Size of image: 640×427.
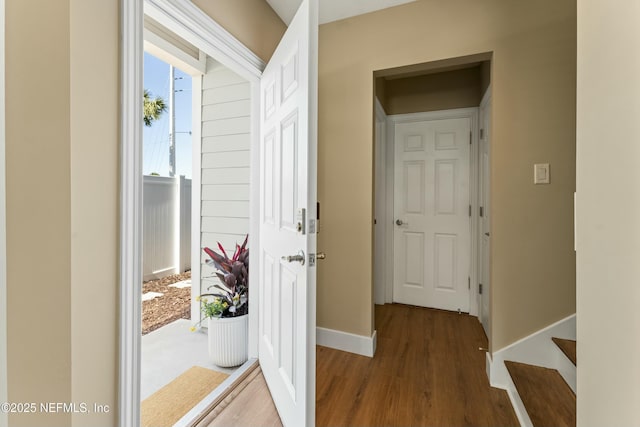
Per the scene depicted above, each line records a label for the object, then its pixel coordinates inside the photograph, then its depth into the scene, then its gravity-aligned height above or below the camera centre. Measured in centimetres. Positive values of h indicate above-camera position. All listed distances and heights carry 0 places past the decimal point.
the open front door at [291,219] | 115 -4
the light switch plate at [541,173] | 168 +24
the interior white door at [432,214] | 292 -2
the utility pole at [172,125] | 397 +121
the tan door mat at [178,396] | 152 -110
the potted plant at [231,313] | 198 -74
